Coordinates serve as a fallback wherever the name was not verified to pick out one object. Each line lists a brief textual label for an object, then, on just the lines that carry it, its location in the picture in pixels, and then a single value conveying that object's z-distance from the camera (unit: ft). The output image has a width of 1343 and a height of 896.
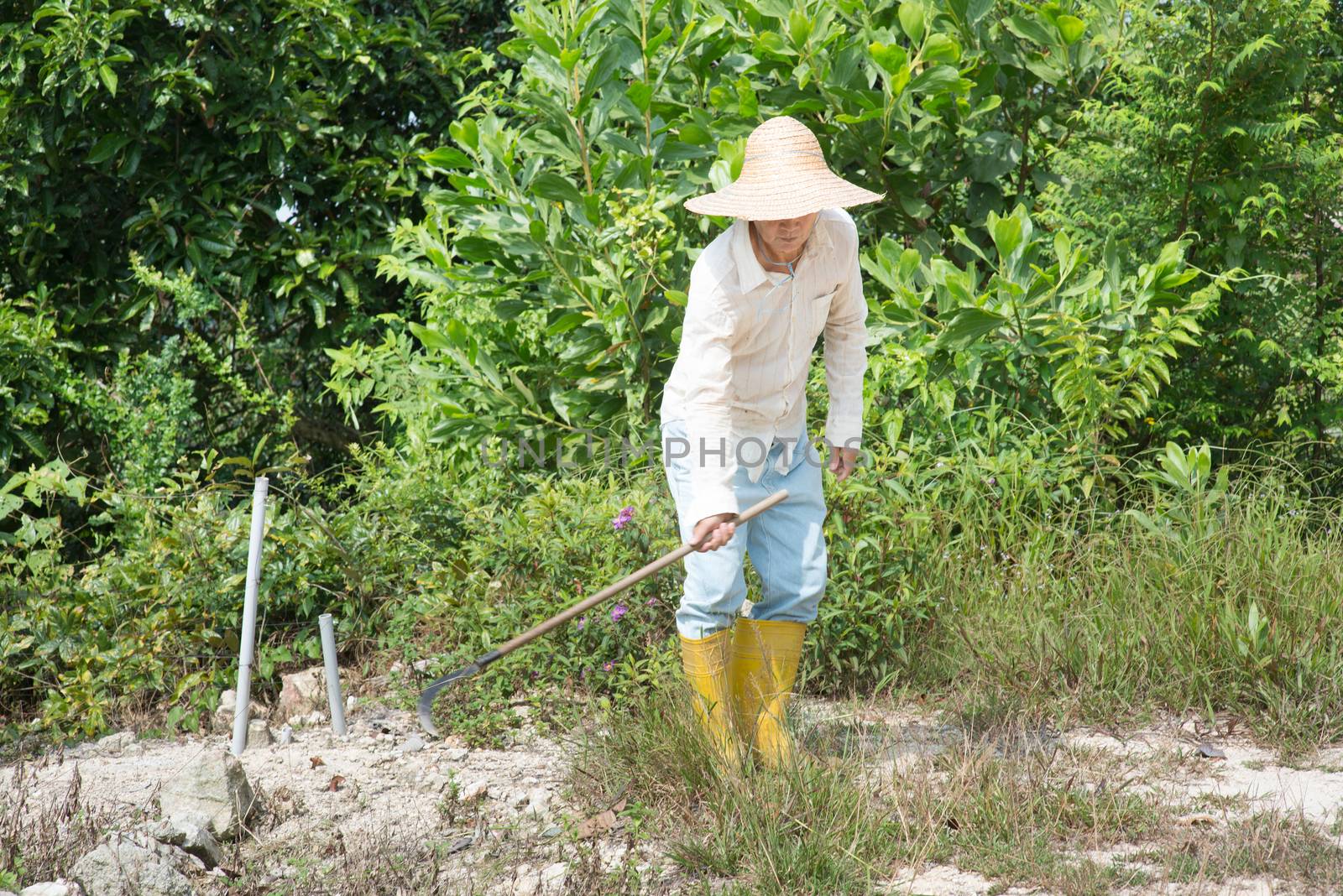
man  19.38
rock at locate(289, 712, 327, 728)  25.30
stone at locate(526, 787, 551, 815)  21.02
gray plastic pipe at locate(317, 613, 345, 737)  24.52
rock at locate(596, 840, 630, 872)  18.78
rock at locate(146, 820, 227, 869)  19.21
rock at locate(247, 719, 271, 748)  24.21
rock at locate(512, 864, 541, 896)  18.26
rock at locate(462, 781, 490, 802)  21.45
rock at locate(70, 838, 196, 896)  17.95
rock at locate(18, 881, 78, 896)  17.90
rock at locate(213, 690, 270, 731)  25.26
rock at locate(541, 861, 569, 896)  18.06
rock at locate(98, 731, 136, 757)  24.36
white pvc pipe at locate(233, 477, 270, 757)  23.86
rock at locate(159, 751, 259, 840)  20.07
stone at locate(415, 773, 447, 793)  22.21
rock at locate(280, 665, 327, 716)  25.95
